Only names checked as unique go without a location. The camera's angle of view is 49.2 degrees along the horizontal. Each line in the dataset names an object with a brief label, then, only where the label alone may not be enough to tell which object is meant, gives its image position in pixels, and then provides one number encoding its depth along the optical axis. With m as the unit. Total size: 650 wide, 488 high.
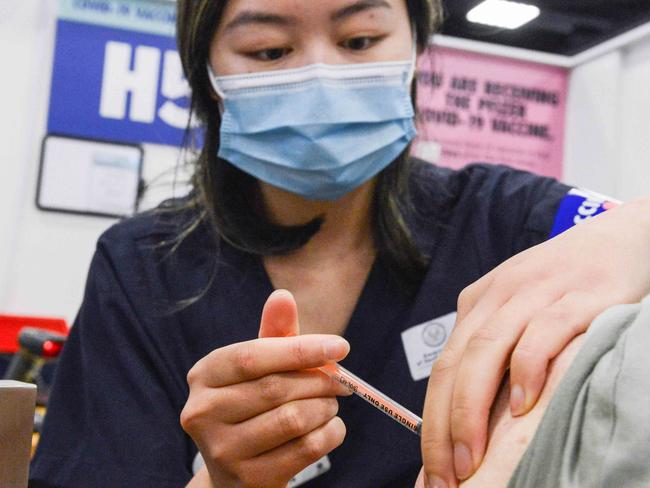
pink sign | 3.04
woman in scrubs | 0.92
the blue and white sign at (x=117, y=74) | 2.51
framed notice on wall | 2.49
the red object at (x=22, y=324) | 2.03
